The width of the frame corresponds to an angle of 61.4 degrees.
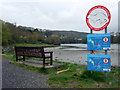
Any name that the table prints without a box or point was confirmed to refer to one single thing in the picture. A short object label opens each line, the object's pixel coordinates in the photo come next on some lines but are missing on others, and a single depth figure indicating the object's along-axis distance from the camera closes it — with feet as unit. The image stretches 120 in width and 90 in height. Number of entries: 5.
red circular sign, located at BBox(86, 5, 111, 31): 13.96
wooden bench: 17.93
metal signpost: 13.43
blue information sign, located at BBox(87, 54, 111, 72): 13.33
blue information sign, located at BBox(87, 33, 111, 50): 13.40
